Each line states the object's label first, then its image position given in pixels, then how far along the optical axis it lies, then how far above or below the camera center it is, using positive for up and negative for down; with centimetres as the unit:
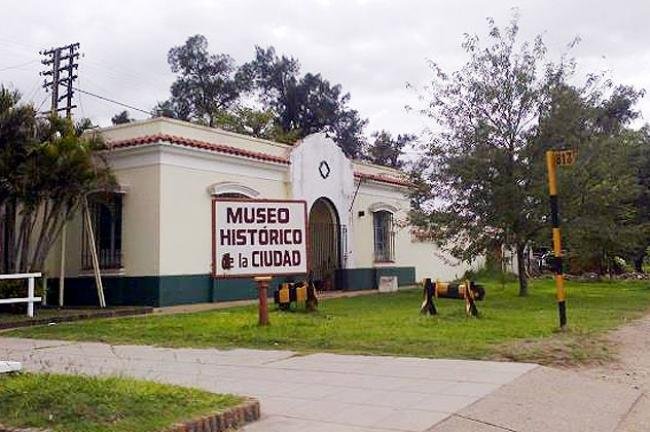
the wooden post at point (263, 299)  1271 -19
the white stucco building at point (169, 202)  1825 +221
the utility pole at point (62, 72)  3294 +977
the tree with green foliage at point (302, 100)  4609 +1159
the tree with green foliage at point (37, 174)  1522 +250
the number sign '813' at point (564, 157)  1182 +197
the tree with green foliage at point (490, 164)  1961 +313
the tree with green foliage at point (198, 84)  4512 +1253
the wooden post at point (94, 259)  1809 +79
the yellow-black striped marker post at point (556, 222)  1184 +94
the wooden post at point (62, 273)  1830 +50
